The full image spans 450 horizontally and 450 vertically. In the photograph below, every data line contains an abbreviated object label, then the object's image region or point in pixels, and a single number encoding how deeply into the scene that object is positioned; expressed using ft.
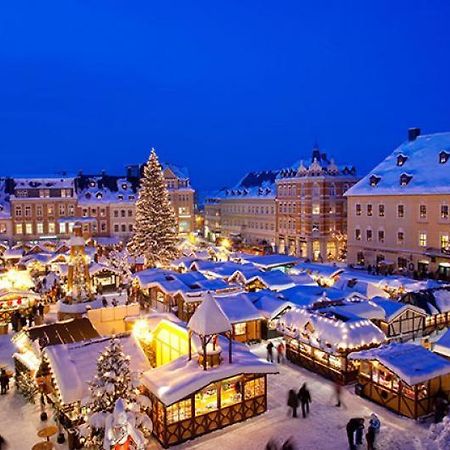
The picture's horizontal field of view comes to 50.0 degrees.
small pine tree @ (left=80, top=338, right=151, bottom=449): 42.06
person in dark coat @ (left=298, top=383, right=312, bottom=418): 51.62
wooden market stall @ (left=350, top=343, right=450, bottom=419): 50.75
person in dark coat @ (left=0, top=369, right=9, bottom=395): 60.03
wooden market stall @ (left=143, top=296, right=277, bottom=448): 47.75
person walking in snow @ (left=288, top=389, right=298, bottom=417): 51.75
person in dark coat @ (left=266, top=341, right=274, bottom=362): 68.09
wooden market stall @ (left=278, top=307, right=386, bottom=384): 60.70
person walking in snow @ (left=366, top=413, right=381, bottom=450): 44.39
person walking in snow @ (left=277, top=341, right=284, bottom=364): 69.05
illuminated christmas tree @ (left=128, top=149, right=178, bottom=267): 133.08
